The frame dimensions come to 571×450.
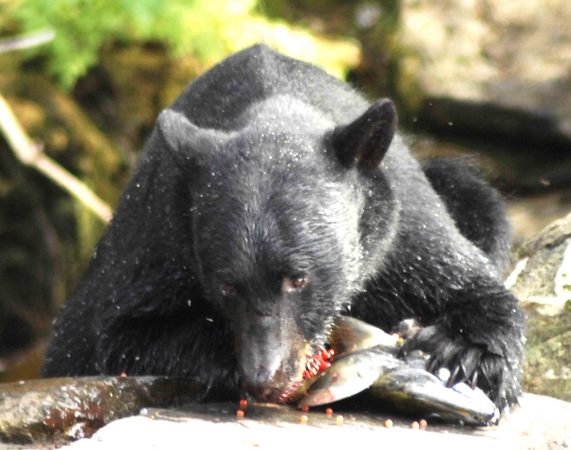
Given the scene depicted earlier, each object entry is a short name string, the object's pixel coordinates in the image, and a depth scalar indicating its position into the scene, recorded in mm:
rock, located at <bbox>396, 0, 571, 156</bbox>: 21500
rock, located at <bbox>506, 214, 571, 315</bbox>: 11187
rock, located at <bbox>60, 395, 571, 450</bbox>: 7562
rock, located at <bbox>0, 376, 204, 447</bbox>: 8156
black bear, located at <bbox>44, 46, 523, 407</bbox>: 8391
